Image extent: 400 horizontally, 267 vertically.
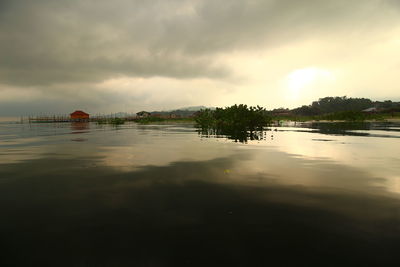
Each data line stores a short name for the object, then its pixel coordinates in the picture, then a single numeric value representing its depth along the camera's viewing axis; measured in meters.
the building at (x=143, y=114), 169.39
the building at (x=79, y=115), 158.88
